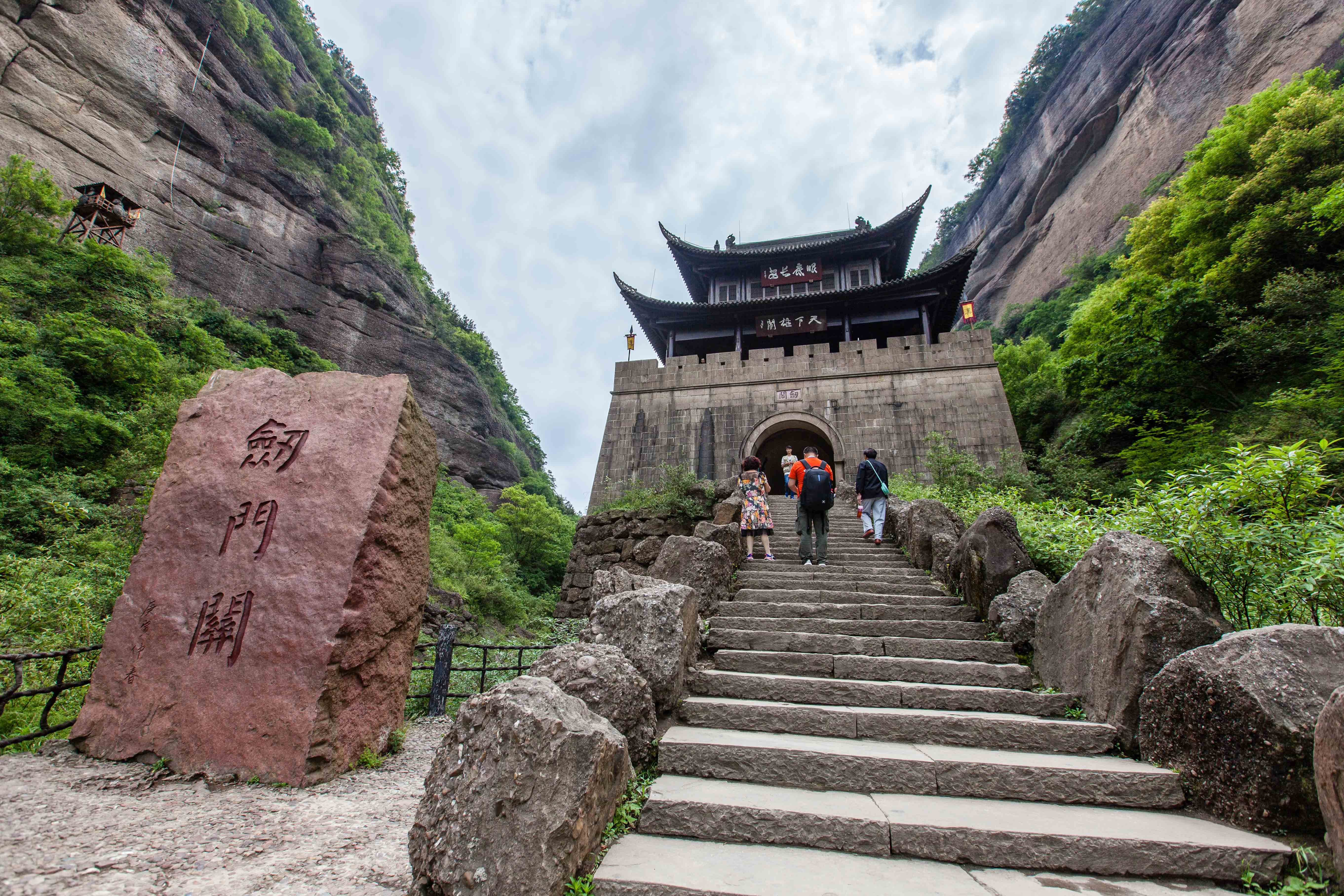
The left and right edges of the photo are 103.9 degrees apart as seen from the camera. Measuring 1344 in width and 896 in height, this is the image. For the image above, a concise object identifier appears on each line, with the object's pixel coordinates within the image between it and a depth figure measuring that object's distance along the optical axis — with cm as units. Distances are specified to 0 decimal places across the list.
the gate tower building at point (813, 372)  1214
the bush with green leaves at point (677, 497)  871
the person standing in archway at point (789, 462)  650
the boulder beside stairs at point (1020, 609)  326
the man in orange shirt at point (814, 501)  539
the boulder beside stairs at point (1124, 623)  221
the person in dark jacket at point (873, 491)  638
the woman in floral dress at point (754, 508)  577
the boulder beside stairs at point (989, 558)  368
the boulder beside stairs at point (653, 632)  254
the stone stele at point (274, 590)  253
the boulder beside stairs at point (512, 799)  146
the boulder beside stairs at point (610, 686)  219
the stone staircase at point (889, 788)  164
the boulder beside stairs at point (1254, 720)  166
